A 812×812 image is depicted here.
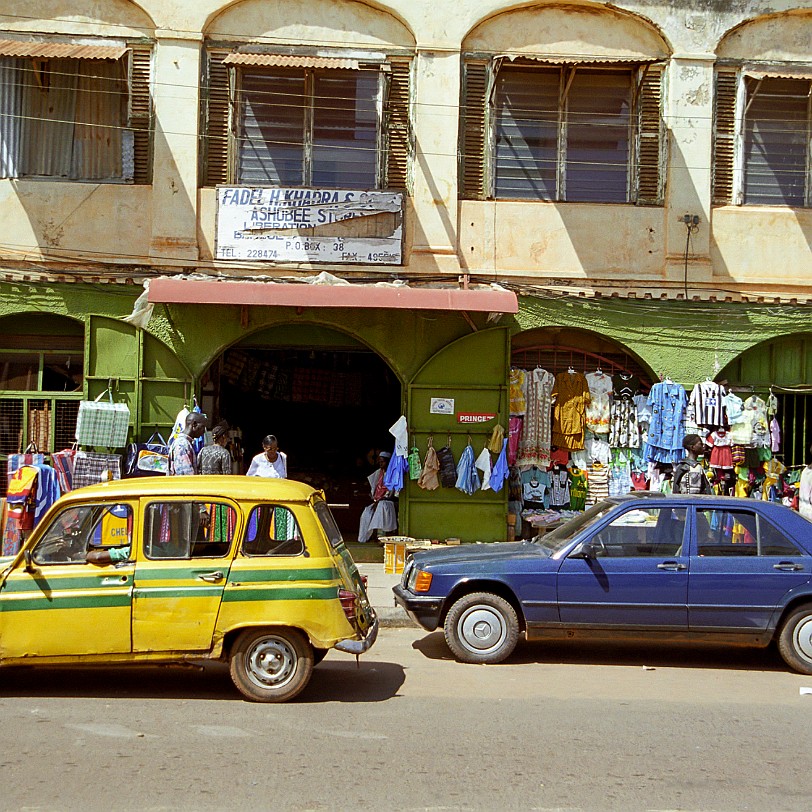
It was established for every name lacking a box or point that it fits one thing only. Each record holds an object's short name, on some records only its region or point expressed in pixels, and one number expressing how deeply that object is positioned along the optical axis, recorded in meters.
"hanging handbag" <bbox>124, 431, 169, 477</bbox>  12.35
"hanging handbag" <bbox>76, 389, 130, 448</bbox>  12.29
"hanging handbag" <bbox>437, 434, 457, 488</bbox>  12.81
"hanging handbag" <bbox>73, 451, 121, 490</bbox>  12.27
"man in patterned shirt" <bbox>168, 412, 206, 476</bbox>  12.08
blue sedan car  8.08
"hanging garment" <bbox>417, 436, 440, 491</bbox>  12.77
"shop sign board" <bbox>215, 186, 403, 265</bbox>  13.03
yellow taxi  6.72
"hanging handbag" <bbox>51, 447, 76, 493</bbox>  12.20
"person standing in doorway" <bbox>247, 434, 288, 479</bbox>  11.70
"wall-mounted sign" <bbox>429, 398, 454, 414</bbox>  12.98
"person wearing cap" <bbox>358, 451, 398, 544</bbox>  12.91
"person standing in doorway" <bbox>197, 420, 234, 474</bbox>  11.60
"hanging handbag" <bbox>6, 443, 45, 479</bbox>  12.41
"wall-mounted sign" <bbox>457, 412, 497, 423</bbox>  12.95
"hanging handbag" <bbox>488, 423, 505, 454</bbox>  12.82
